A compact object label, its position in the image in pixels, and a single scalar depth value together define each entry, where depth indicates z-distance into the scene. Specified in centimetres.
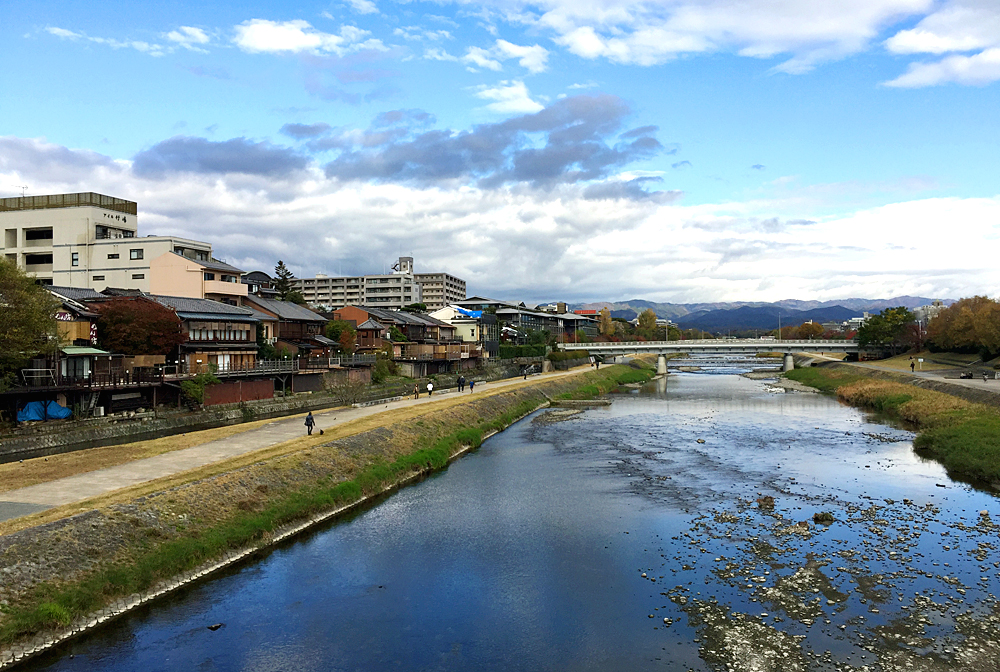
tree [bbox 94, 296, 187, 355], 4094
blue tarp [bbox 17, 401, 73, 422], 3419
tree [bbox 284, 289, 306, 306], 9482
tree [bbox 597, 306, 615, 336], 17100
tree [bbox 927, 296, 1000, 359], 6831
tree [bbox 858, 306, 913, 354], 9444
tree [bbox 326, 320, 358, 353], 6619
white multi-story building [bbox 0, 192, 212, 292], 6550
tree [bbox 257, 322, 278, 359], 5319
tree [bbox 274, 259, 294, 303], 10174
